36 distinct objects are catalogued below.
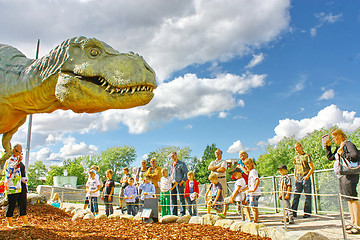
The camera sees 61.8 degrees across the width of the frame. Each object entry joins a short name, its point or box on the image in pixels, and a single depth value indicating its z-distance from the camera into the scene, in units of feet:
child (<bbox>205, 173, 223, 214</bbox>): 24.67
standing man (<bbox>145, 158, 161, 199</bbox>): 31.22
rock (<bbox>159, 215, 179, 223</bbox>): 23.93
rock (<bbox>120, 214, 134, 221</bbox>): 26.78
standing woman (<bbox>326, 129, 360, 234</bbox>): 15.61
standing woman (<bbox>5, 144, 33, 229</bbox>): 17.80
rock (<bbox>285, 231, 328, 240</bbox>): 12.63
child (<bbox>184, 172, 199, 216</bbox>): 27.73
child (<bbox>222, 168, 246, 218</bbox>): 23.20
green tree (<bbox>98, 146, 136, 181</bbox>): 220.64
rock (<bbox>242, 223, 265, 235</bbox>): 17.03
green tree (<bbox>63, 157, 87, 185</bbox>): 203.00
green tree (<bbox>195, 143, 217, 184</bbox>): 191.83
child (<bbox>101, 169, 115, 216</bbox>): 32.03
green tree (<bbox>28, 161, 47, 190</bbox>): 217.89
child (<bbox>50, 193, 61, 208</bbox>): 48.19
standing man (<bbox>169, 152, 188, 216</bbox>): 27.81
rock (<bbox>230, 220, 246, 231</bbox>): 18.63
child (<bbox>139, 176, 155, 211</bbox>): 29.32
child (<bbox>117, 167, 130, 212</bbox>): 33.72
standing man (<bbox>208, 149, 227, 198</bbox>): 27.48
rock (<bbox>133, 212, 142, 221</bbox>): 26.28
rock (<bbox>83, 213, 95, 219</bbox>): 28.28
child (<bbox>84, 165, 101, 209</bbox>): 32.89
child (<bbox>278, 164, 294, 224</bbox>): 21.67
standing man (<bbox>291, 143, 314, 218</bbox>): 22.66
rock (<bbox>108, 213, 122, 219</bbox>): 27.84
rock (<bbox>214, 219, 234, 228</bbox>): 19.98
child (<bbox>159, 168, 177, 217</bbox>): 28.76
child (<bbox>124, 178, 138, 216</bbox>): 31.30
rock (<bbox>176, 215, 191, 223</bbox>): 23.52
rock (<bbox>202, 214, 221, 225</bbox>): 21.56
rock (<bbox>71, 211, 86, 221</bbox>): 28.48
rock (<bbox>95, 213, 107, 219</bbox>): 28.17
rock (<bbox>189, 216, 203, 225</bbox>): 22.30
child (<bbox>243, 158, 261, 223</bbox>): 20.57
